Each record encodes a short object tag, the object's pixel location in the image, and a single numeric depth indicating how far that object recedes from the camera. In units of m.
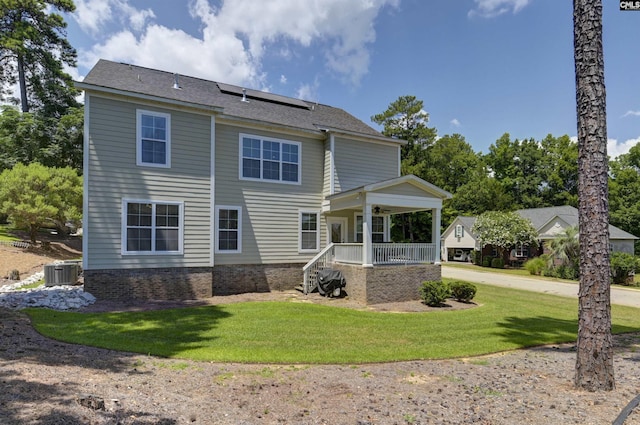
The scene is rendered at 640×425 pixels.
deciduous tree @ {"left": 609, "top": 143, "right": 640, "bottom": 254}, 36.09
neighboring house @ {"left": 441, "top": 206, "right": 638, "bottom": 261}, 28.69
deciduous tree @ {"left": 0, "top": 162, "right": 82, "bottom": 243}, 19.20
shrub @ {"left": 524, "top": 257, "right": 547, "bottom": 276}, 24.33
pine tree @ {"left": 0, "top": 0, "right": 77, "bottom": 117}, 25.67
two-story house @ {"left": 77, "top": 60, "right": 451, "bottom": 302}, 10.96
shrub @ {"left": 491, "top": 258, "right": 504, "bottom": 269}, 29.41
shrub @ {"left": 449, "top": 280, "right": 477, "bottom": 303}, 11.83
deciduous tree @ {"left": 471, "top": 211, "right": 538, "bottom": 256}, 27.50
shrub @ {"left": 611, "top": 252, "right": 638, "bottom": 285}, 20.25
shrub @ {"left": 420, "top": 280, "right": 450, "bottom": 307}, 11.11
